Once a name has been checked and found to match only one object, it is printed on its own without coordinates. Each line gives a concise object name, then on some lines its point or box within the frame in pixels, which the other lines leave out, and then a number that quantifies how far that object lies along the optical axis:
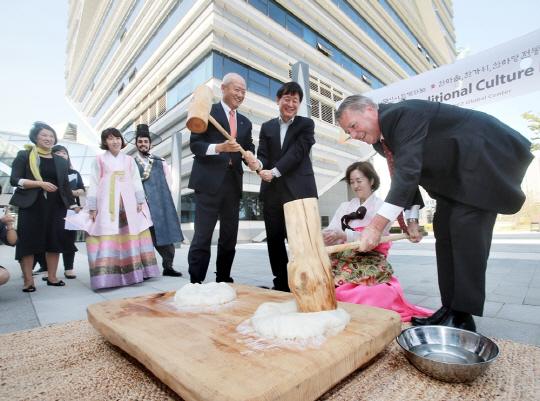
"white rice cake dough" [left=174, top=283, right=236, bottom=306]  1.55
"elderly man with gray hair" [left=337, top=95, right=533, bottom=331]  1.49
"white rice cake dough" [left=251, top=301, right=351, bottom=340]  1.07
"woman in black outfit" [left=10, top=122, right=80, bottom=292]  2.95
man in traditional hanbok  3.83
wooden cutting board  0.79
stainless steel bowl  0.99
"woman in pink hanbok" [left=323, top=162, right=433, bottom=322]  1.90
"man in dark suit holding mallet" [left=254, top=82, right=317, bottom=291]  2.60
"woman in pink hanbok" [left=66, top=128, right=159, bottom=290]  3.00
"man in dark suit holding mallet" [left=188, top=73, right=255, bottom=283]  2.55
